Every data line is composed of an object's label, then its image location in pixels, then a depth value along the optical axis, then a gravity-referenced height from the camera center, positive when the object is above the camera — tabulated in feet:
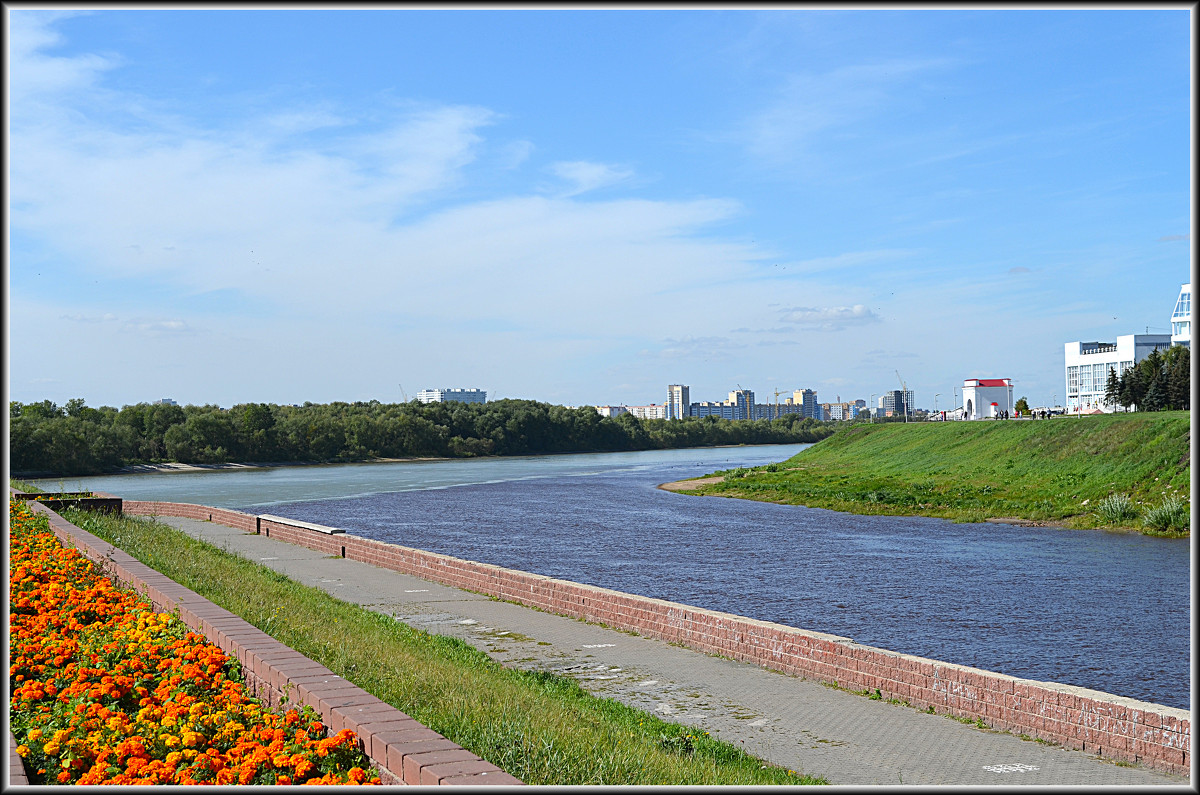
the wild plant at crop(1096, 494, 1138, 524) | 91.76 -9.86
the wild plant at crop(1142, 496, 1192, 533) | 84.43 -9.96
